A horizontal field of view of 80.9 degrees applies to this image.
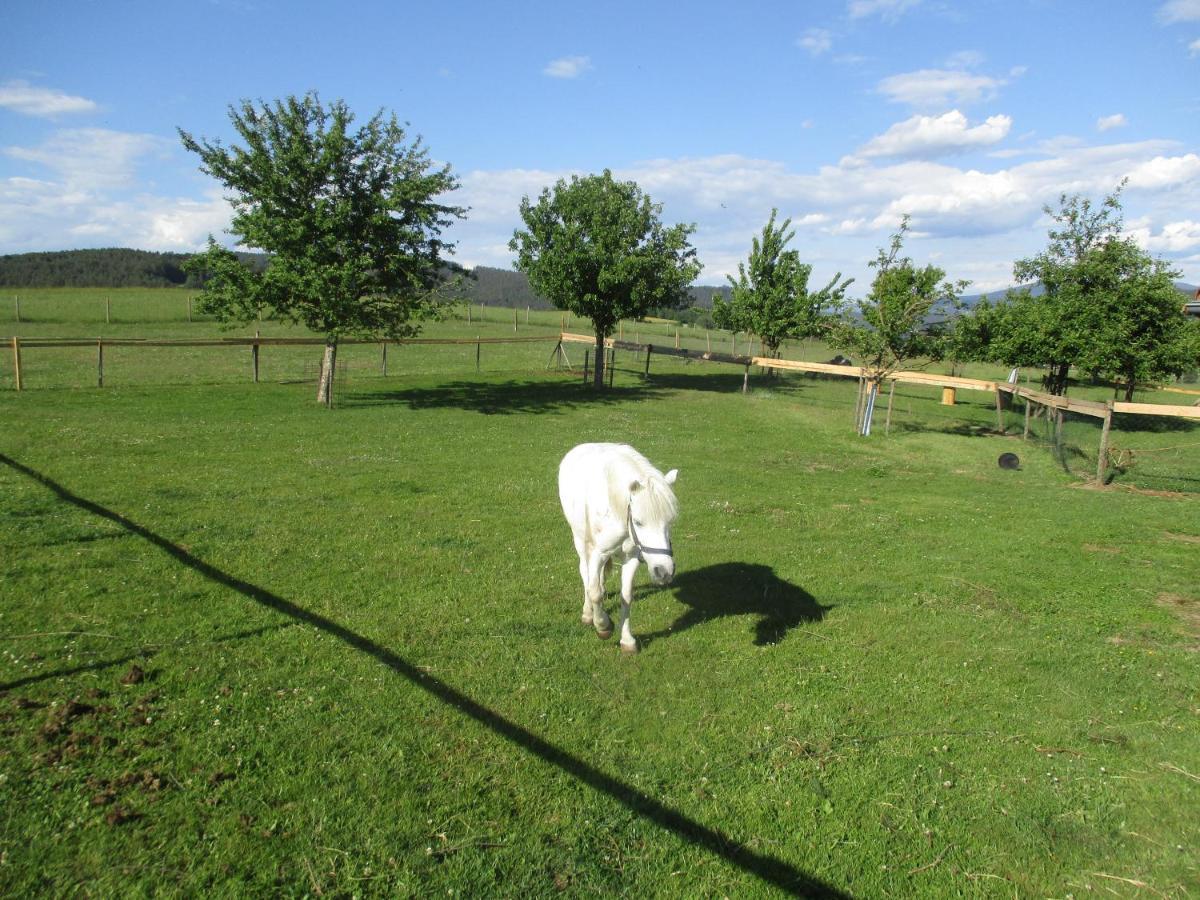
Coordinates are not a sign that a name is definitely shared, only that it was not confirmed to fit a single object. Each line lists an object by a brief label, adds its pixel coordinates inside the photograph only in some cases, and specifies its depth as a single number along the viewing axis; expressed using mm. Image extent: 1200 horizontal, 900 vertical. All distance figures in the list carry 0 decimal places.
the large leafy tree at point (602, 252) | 30094
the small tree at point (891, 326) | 23531
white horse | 6656
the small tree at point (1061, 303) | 27547
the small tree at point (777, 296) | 39406
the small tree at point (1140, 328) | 26109
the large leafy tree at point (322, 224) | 21375
